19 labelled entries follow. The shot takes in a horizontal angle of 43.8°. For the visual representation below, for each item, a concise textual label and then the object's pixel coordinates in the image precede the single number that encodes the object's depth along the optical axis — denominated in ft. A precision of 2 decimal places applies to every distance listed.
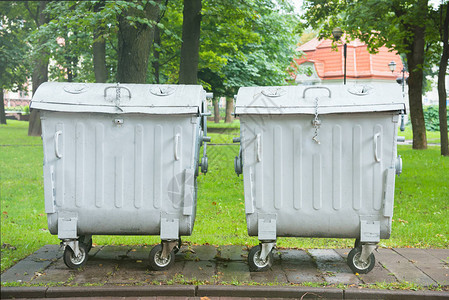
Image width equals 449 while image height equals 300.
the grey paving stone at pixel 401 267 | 16.44
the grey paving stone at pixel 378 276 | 16.49
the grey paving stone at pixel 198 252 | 19.01
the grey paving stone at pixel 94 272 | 16.31
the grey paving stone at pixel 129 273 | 16.30
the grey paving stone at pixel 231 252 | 19.04
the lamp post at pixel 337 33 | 62.81
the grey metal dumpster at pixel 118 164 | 17.31
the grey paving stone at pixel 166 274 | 16.48
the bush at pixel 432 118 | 131.34
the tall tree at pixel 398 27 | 56.29
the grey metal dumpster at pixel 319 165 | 16.89
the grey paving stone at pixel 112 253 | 19.04
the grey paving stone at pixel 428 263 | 16.67
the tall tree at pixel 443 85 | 53.16
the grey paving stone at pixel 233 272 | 16.53
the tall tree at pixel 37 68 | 60.39
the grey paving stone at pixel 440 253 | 19.11
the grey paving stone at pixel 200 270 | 16.58
